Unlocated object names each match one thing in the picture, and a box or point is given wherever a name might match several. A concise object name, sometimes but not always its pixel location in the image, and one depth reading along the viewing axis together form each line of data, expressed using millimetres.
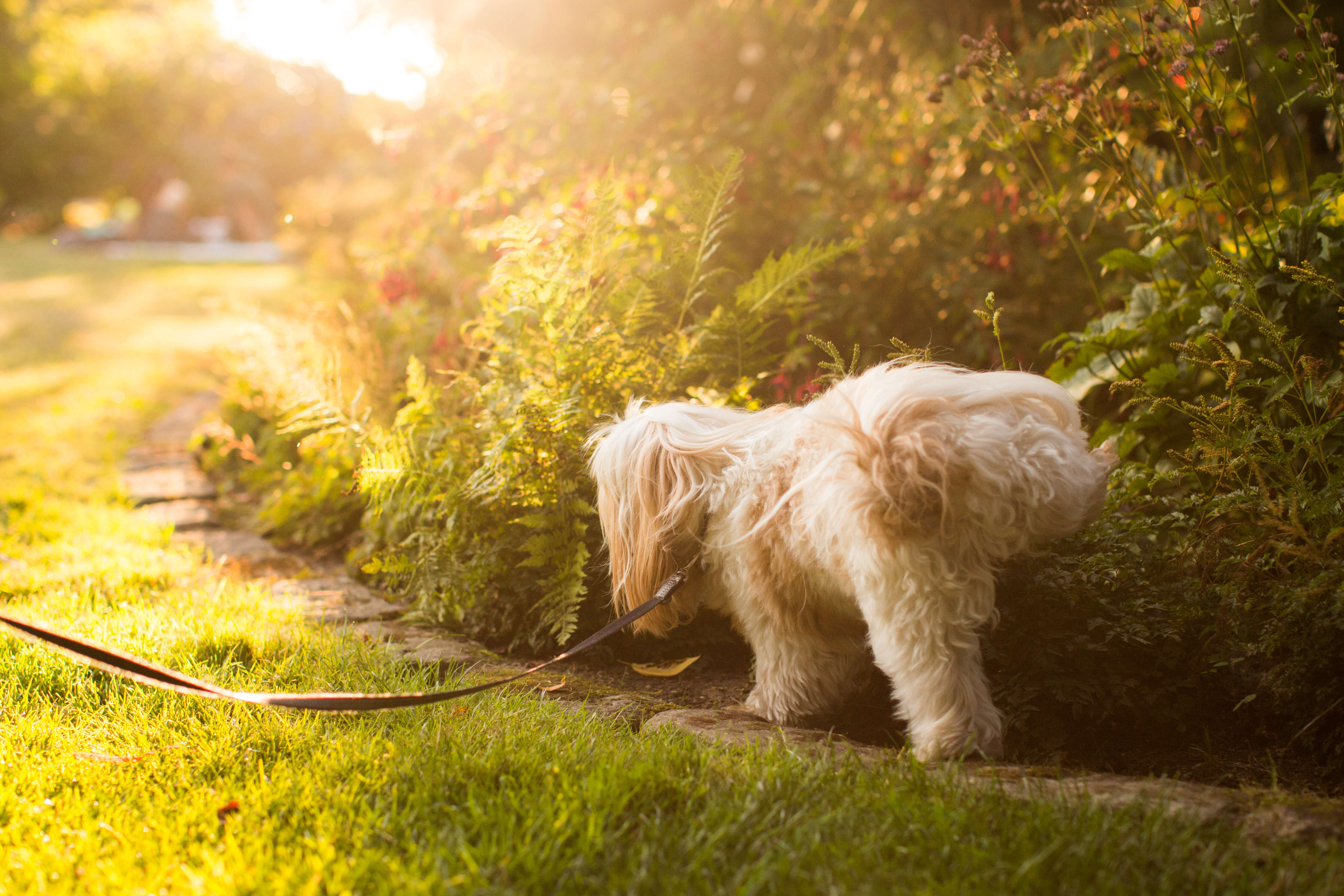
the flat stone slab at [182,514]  5320
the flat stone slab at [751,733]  2498
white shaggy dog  2211
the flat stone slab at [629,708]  2824
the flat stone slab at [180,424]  7504
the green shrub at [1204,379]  2408
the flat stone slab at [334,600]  3859
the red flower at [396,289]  6445
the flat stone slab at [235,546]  4844
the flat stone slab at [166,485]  5914
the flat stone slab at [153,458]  6738
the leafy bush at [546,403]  3475
